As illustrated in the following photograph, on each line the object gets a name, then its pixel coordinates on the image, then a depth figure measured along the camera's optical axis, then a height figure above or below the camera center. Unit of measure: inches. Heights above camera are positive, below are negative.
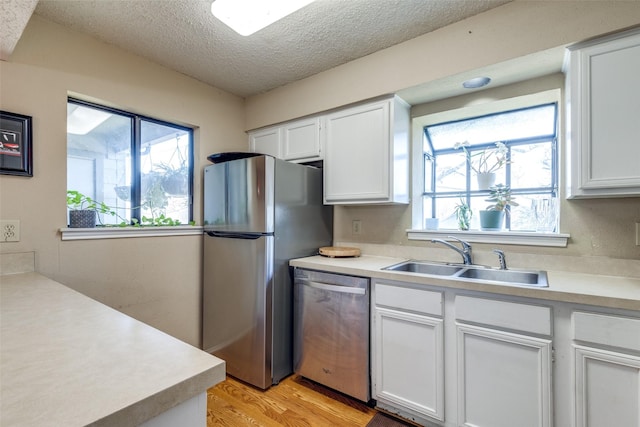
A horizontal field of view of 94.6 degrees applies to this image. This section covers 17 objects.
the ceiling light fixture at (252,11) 58.3 +41.1
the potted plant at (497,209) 81.0 +0.7
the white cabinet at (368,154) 84.2 +17.5
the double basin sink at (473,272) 69.2 -15.4
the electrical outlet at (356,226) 101.6 -4.9
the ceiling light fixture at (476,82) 76.5 +34.4
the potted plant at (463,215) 87.8 -1.0
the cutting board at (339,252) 89.9 -12.2
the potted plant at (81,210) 75.0 +0.8
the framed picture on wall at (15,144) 64.1 +15.3
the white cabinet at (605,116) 56.1 +18.8
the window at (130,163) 81.0 +15.3
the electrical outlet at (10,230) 63.6 -3.7
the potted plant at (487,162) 84.8 +14.6
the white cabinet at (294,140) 99.4 +26.0
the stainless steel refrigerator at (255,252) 82.5 -12.1
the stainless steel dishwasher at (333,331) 73.6 -31.6
